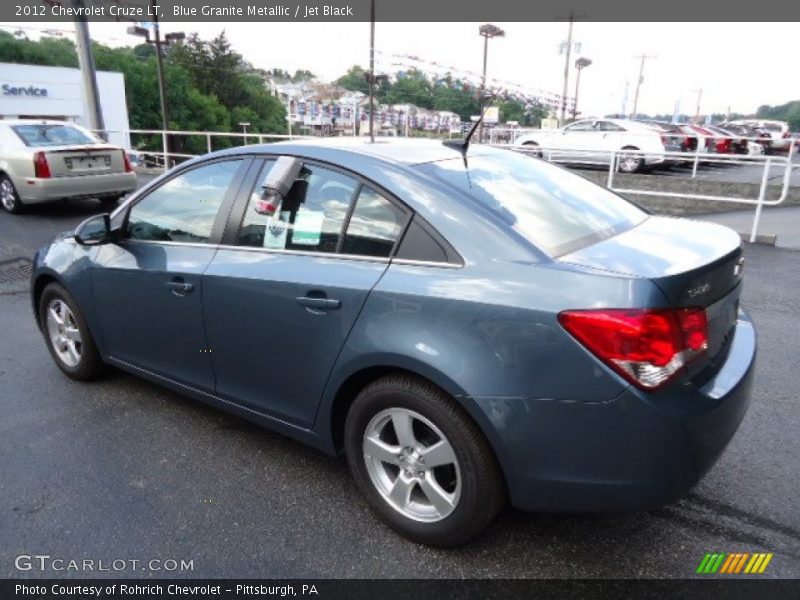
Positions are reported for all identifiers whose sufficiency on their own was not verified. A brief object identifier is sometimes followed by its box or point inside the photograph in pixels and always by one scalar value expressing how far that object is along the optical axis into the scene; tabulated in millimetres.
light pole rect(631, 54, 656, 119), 60578
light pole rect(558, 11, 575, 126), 43312
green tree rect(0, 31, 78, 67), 67688
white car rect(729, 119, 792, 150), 34250
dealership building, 46844
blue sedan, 1932
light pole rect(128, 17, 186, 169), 24631
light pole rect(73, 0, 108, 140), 14289
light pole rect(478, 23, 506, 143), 44344
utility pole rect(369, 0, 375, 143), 29288
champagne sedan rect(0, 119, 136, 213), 8875
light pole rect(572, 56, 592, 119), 55875
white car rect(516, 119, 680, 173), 17516
